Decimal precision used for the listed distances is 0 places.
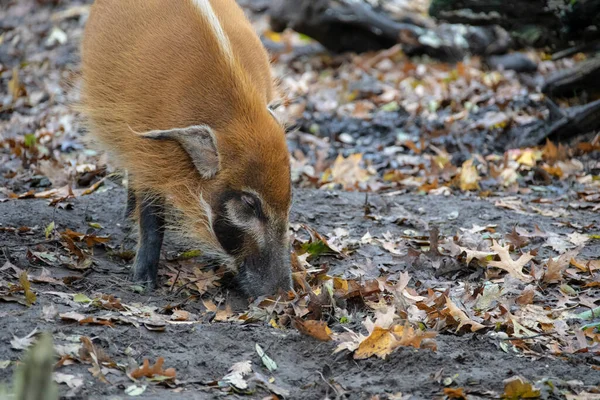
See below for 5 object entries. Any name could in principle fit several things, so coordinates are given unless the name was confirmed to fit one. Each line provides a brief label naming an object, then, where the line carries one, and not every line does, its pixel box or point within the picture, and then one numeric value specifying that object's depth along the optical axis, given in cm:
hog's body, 886
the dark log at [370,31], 2172
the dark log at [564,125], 1443
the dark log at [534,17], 1412
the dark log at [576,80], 1492
